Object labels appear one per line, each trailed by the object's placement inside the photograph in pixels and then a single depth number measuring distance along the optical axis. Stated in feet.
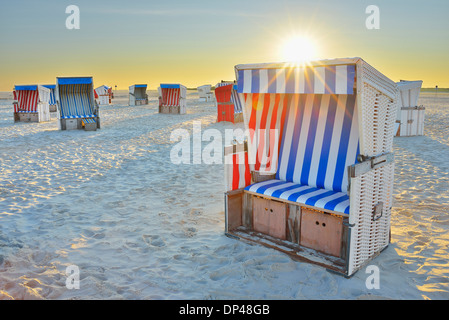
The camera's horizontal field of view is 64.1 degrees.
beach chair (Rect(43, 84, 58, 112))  71.66
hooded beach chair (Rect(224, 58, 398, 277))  10.96
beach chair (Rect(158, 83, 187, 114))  68.80
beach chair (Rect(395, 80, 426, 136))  39.81
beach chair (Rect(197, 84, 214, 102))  116.26
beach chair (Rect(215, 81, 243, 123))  53.52
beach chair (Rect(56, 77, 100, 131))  45.65
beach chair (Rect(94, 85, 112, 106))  99.19
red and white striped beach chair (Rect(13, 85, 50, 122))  56.13
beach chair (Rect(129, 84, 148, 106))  94.95
